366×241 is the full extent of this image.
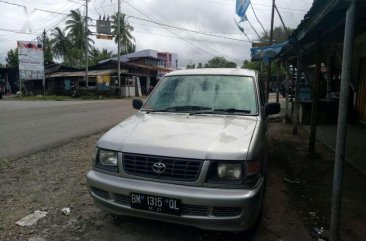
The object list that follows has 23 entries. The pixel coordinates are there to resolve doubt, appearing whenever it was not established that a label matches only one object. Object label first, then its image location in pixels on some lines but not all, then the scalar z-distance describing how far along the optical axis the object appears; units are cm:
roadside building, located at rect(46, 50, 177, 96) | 3744
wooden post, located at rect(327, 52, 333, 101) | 1485
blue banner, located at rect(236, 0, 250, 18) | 1452
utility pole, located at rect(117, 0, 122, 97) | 3495
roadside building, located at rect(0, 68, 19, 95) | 4518
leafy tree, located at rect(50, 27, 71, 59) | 5138
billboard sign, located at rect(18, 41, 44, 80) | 3566
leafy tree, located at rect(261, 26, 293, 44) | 4188
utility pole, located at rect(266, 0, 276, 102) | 1795
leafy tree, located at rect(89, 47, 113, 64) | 5875
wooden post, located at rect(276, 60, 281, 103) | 1659
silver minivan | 320
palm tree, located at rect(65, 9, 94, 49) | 4658
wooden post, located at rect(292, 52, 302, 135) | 1007
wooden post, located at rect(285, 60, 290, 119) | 1433
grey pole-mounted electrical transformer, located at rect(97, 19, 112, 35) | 3425
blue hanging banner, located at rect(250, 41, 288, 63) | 1206
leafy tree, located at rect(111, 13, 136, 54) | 4514
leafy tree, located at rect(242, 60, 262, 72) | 5746
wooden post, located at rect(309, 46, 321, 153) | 771
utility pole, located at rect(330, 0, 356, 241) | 327
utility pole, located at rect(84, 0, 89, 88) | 3501
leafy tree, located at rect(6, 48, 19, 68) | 5662
